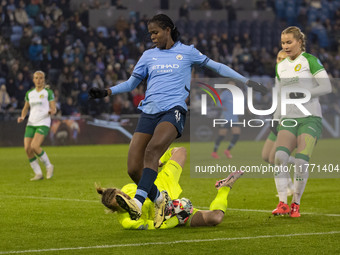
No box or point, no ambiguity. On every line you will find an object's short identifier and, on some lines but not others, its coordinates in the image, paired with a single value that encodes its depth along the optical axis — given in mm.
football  15336
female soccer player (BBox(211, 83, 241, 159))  41706
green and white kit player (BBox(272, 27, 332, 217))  17656
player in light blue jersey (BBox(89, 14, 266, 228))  15031
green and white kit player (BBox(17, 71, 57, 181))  29348
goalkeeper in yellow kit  15250
